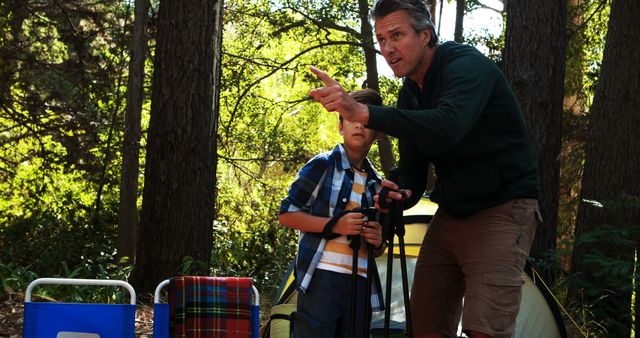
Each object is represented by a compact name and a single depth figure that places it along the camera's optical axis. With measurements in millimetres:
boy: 3773
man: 3234
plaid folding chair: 4652
